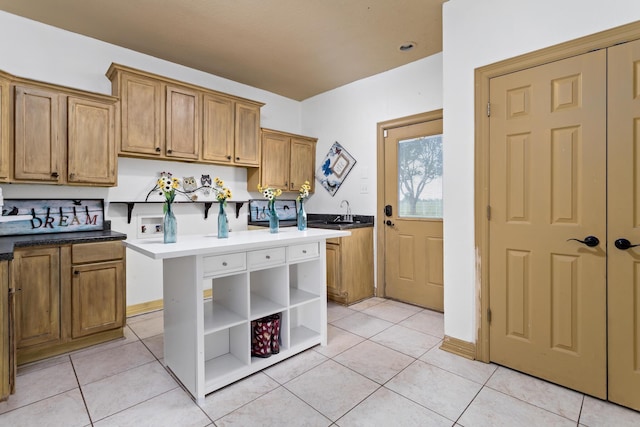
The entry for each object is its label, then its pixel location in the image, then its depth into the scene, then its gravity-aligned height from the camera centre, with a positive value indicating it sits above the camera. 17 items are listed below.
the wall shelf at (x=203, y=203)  3.19 +0.09
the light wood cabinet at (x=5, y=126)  2.32 +0.64
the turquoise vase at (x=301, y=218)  2.74 -0.05
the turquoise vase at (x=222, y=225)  2.27 -0.09
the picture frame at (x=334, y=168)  4.25 +0.61
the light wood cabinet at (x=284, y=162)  4.09 +0.68
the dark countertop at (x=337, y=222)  3.63 -0.13
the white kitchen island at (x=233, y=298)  1.87 -0.62
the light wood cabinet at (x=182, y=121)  2.95 +0.95
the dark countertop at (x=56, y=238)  2.22 -0.20
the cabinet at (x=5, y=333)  1.73 -0.67
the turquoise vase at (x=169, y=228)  2.02 -0.10
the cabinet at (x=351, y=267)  3.59 -0.64
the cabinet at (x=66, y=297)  2.28 -0.65
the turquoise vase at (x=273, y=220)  2.59 -0.07
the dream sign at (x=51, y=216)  2.63 -0.03
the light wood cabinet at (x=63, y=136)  2.45 +0.62
